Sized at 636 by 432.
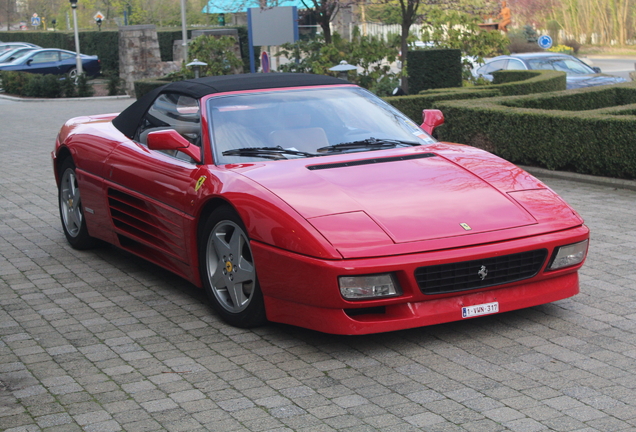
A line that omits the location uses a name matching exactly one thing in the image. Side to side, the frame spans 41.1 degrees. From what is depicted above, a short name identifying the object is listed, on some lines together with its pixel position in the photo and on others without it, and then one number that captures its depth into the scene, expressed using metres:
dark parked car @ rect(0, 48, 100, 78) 35.53
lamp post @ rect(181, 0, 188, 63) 29.30
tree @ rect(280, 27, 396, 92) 18.17
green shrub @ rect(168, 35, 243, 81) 22.31
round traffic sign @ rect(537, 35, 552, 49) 30.38
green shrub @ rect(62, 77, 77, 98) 29.28
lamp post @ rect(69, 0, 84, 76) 33.81
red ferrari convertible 4.47
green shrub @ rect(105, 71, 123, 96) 29.77
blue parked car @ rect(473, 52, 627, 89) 20.31
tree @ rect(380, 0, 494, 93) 19.37
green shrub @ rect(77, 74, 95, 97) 29.47
